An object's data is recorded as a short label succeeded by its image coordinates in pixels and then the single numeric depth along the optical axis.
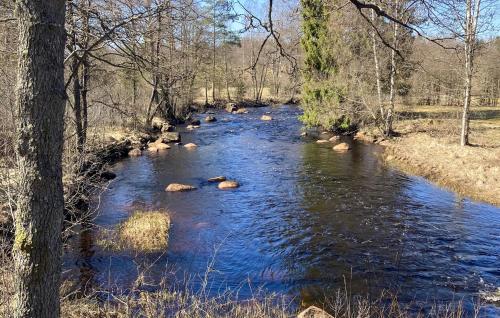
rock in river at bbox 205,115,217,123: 34.63
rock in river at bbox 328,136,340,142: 25.02
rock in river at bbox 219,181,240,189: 15.27
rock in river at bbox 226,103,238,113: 42.72
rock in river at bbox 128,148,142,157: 21.02
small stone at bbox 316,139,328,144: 24.20
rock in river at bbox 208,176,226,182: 16.14
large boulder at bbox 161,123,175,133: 28.56
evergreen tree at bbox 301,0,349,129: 26.84
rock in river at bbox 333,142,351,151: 21.90
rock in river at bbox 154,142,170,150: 22.56
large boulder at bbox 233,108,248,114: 41.39
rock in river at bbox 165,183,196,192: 14.81
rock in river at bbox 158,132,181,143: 24.48
